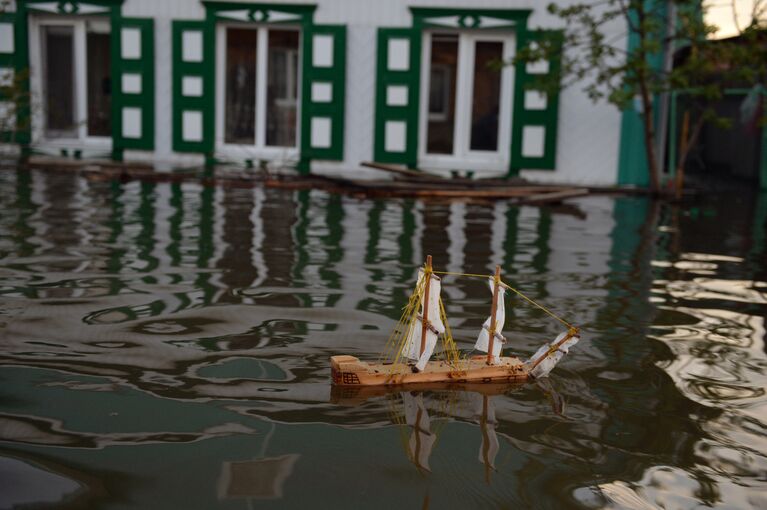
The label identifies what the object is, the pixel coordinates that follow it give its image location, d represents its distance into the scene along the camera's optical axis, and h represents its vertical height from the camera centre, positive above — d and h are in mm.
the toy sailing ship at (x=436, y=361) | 3578 -917
